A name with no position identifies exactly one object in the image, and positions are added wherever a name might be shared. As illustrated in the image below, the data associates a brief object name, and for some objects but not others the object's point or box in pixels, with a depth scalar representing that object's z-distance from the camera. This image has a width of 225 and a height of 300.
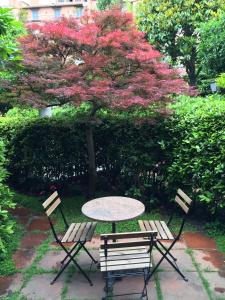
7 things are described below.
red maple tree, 3.90
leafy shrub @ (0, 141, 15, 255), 3.40
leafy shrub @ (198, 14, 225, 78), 6.46
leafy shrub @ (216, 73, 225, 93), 3.78
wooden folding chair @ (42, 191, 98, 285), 2.94
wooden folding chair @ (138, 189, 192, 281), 2.97
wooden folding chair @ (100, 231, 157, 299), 2.36
